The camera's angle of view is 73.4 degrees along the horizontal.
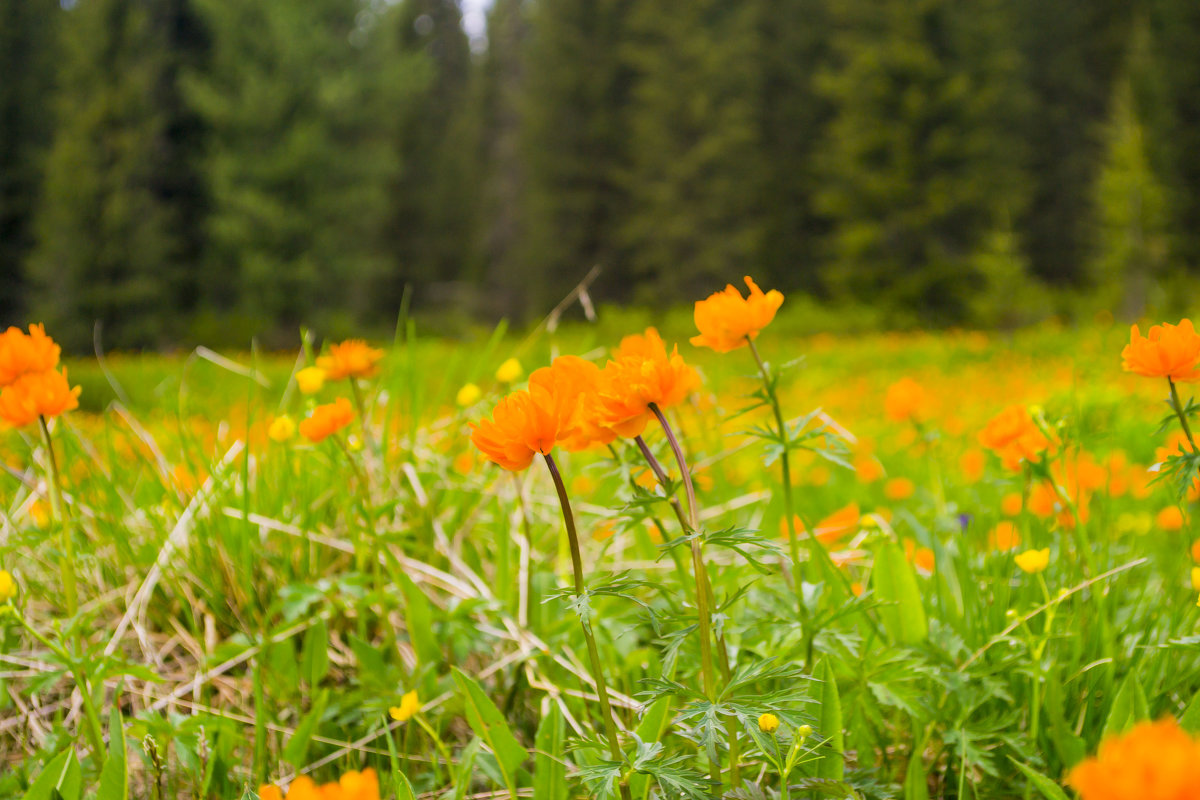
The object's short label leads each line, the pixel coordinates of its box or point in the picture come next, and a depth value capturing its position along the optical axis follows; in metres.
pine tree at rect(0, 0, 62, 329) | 14.35
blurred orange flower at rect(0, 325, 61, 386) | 0.94
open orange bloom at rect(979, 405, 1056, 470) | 1.04
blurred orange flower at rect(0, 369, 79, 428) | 0.90
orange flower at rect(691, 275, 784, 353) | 0.82
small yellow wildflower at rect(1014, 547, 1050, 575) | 0.87
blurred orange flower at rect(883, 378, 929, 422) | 1.52
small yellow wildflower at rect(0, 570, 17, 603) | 0.87
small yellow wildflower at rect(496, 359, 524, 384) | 1.38
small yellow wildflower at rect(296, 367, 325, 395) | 1.27
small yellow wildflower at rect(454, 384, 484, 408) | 1.43
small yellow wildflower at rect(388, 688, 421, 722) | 0.86
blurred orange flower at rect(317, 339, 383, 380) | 1.21
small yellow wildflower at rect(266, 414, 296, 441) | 1.24
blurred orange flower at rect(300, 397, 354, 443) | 1.03
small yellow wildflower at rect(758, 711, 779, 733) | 0.66
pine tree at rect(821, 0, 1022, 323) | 15.06
